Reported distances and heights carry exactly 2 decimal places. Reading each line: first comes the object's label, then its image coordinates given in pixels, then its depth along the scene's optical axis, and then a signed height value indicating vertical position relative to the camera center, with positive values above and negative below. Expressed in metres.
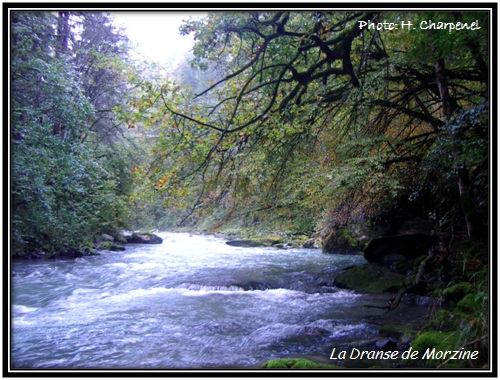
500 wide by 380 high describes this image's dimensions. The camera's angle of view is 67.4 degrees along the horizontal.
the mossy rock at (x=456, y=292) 6.13 -1.68
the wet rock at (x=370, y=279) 8.59 -2.13
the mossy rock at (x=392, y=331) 5.20 -1.99
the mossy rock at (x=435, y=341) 3.79 -1.61
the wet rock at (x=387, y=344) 4.69 -1.95
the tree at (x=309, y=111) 5.51 +1.37
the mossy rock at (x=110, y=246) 16.96 -2.58
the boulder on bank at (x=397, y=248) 10.85 -1.71
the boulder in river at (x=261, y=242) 19.16 -2.67
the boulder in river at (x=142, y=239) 20.82 -2.70
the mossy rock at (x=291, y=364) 3.53 -1.67
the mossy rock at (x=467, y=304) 4.87 -1.56
